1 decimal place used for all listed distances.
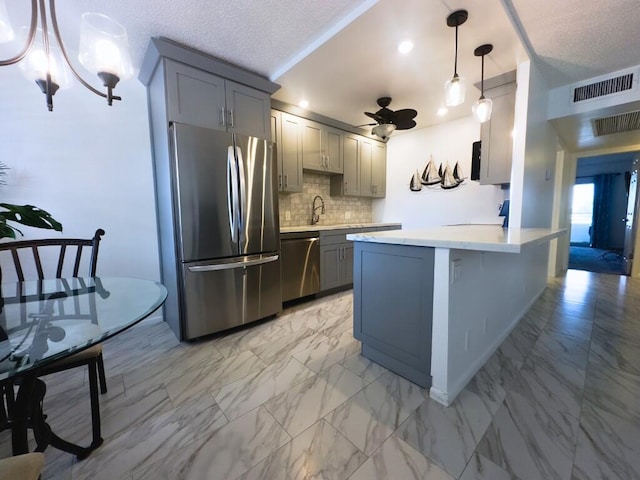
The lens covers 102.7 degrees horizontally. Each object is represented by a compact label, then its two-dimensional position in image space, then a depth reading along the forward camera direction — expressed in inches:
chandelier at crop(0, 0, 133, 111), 45.0
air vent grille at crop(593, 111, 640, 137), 116.2
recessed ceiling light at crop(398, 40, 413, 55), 79.0
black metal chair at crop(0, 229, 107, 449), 46.4
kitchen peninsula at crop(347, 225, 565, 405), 54.9
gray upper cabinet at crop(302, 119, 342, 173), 132.7
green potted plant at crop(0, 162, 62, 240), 37.6
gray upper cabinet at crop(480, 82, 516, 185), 102.6
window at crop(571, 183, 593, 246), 314.8
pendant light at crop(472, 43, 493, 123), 81.4
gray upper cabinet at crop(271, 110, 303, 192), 120.8
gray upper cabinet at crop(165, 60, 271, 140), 80.5
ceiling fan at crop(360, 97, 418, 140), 100.7
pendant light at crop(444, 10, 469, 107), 67.6
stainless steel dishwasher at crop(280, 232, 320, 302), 113.7
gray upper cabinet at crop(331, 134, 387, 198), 152.5
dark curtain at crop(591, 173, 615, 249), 296.0
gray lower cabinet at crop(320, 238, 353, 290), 127.3
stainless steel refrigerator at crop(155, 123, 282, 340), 82.0
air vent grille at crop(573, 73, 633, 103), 97.3
